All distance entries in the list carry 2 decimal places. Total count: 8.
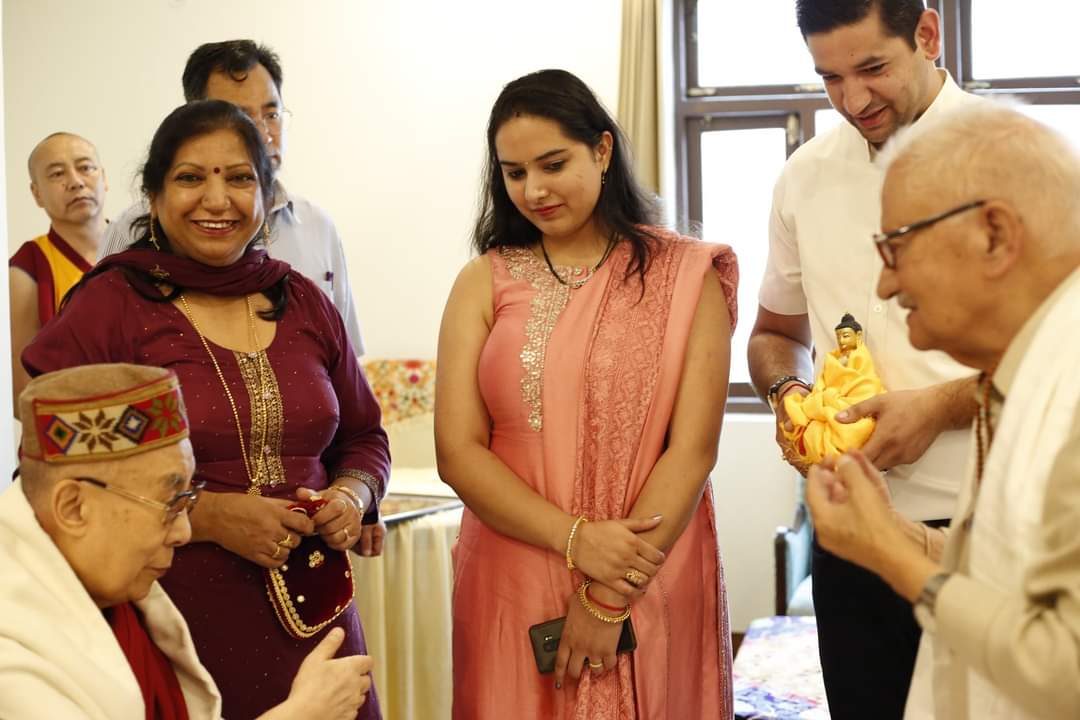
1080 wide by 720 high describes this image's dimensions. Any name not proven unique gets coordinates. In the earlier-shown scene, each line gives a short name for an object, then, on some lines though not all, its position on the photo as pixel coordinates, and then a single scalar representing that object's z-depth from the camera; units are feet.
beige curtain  19.43
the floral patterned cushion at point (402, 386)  19.99
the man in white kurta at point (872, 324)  6.88
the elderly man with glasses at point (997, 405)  4.12
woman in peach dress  7.77
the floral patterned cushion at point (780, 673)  12.16
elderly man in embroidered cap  4.86
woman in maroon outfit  7.25
